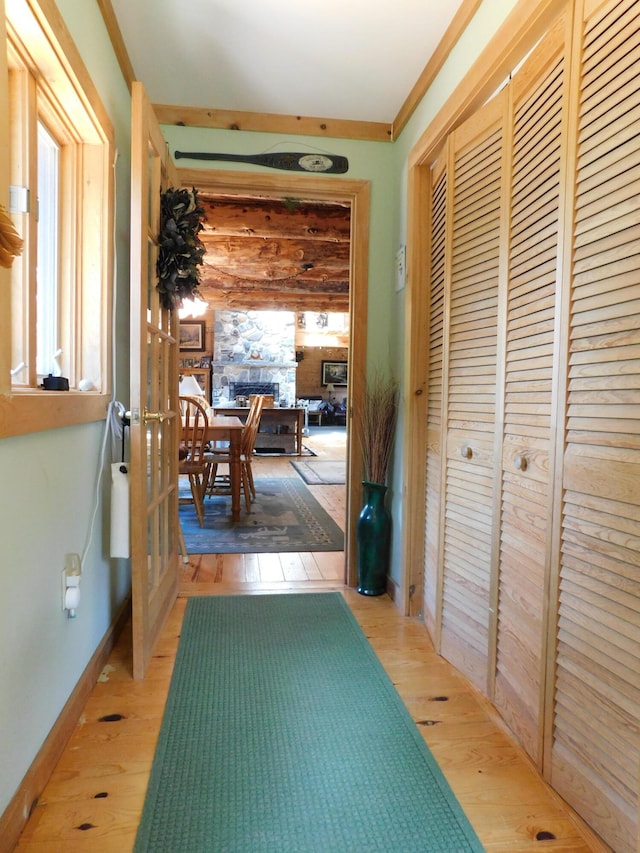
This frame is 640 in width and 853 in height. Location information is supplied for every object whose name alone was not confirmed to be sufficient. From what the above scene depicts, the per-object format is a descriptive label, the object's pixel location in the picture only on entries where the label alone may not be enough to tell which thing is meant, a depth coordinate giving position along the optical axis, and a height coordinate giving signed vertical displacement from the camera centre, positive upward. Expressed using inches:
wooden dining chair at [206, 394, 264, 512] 174.2 -19.1
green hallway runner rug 44.3 -37.9
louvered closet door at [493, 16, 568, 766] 51.7 +2.8
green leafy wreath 77.2 +23.9
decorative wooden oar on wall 96.6 +47.7
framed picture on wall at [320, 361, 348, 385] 547.2 +33.8
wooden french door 65.4 -0.8
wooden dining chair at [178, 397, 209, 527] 144.6 -17.8
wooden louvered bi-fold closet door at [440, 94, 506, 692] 64.4 +2.9
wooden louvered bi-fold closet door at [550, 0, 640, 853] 40.5 -4.0
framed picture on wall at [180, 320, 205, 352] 385.5 +49.4
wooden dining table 154.2 -13.4
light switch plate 94.1 +26.7
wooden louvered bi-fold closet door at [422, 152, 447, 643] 79.6 +3.1
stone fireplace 382.0 +37.0
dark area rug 130.2 -37.1
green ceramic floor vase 97.7 -26.8
